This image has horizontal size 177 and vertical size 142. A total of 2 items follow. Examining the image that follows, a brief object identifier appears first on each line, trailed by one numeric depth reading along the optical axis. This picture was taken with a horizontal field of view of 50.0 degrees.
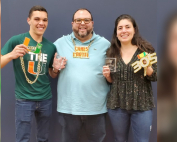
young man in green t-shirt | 1.70
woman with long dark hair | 1.57
